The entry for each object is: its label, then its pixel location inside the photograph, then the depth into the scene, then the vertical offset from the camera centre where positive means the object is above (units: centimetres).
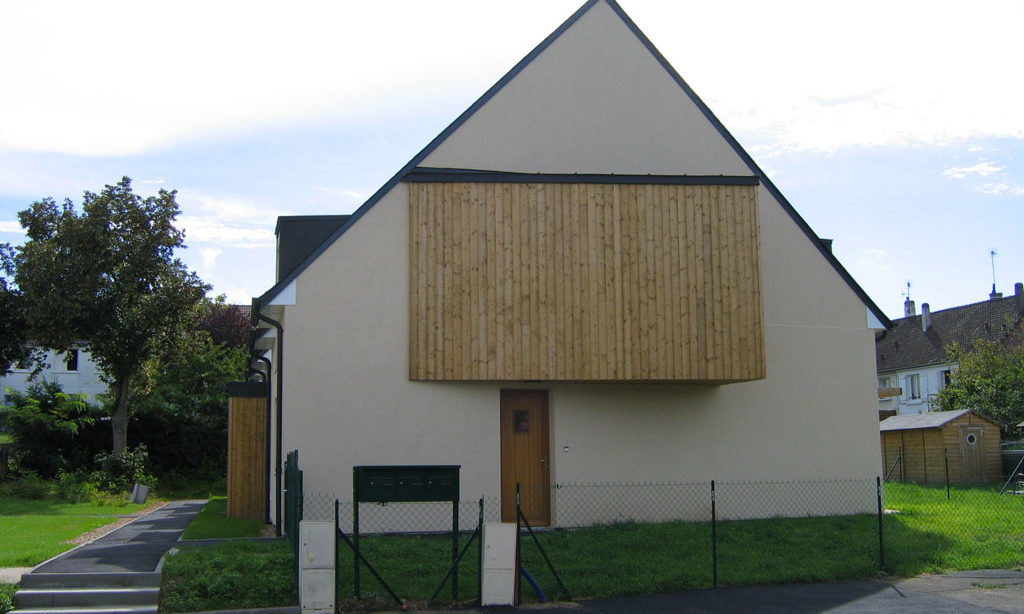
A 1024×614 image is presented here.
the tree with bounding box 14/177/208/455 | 2517 +326
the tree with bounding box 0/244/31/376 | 2722 +226
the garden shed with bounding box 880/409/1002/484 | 2920 -202
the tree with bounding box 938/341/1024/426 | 3641 +3
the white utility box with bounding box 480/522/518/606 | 1048 -196
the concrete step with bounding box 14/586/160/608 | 1084 -234
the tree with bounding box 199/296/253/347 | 3916 +300
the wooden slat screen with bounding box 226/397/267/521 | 1772 -121
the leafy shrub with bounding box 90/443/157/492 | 2572 -211
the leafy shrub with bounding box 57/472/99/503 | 2372 -238
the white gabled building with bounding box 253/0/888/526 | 1552 +137
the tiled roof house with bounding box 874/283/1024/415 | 4956 +254
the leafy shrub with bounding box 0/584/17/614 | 1066 -230
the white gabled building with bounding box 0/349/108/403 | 4391 +101
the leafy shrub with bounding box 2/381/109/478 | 2663 -90
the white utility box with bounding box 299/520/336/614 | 1017 -193
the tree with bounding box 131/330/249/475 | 2897 -34
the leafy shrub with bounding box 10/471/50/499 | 2389 -232
